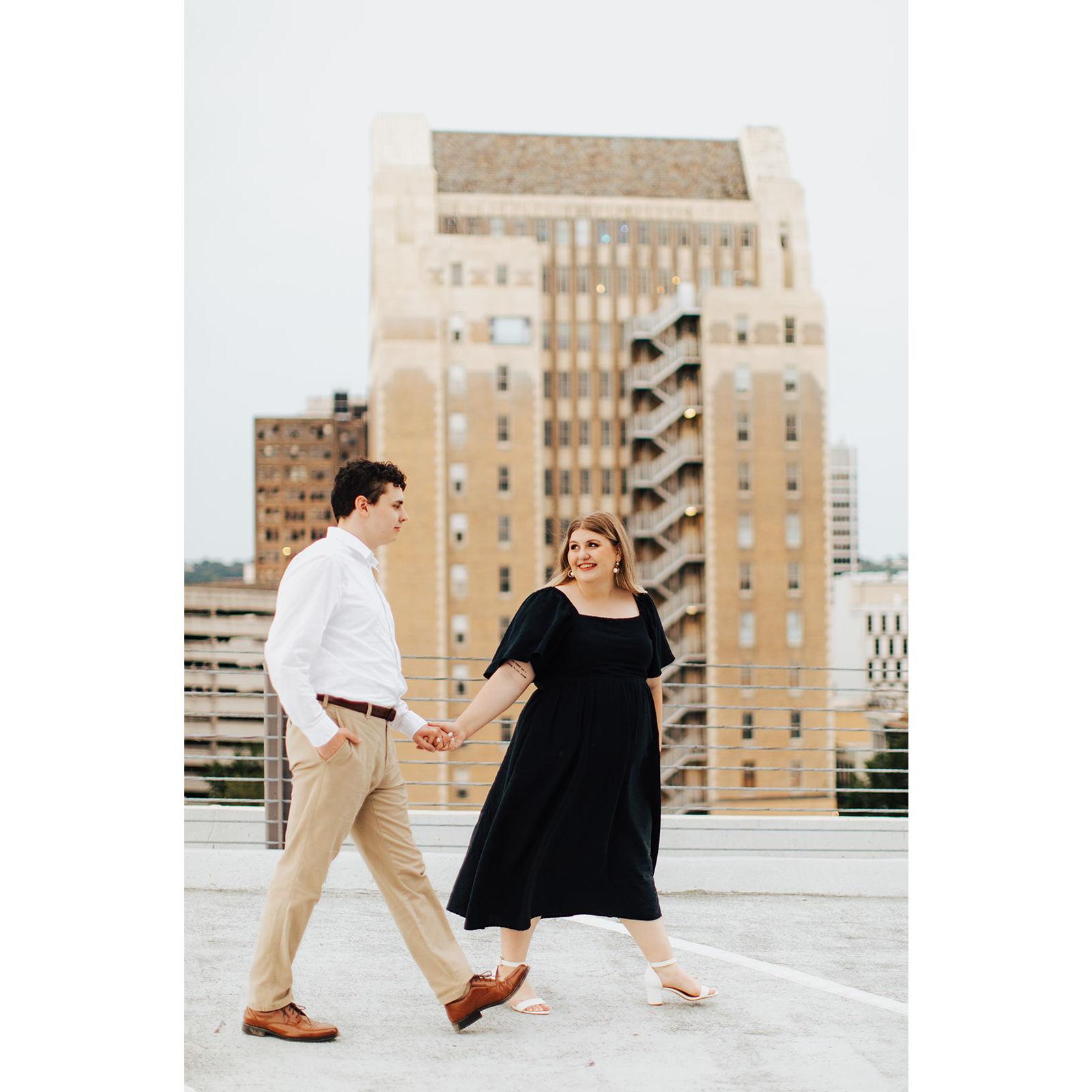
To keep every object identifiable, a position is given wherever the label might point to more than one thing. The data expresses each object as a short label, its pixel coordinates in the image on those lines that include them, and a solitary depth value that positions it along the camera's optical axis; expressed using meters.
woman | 3.92
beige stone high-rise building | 73.88
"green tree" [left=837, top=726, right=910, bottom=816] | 51.56
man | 3.48
